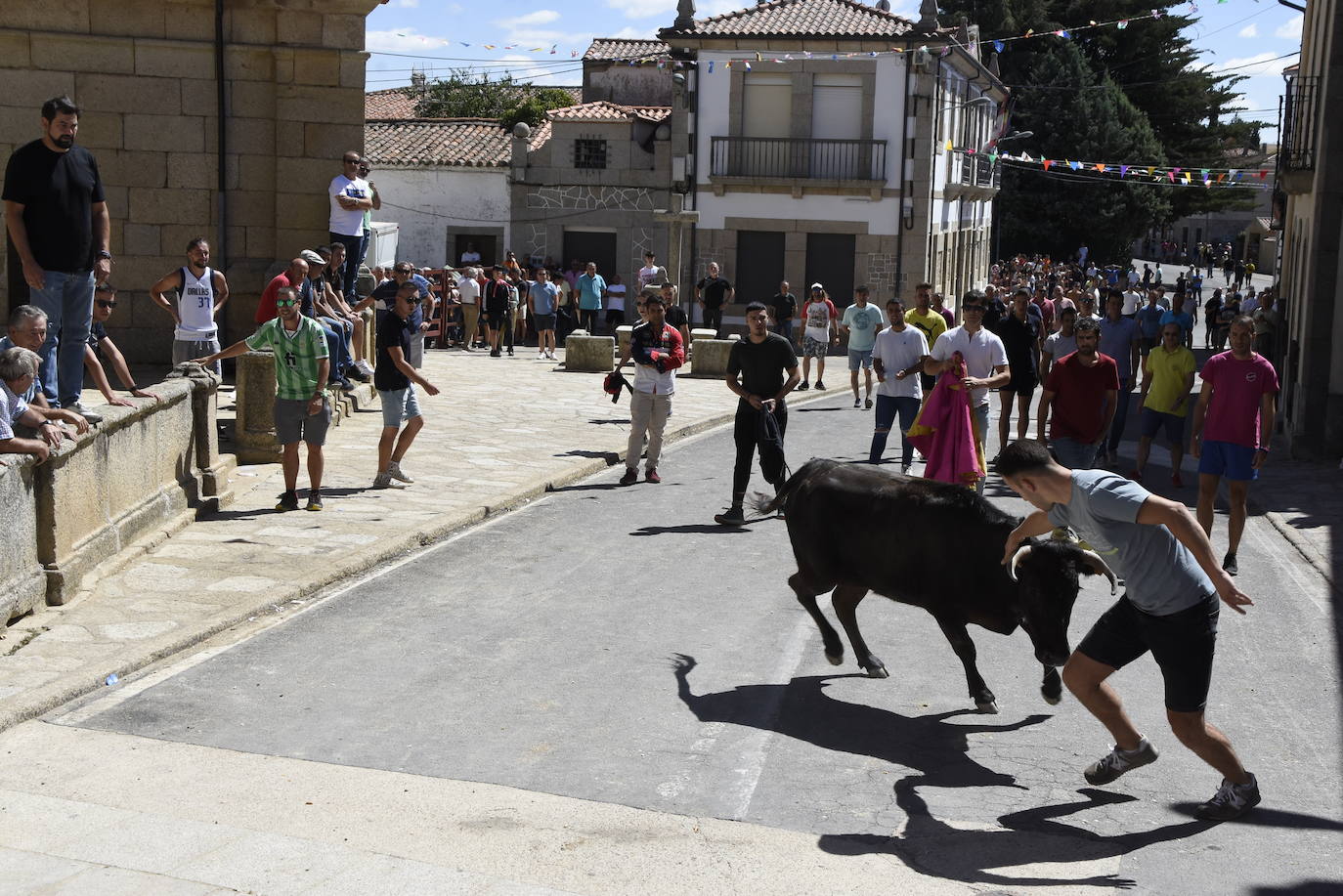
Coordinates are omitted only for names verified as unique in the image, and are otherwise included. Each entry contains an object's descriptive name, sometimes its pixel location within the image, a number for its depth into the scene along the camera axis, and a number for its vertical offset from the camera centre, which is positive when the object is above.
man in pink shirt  10.16 -0.78
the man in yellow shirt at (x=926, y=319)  15.05 -0.29
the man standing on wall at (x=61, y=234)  8.79 +0.17
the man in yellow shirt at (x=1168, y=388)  13.30 -0.82
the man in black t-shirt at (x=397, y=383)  12.02 -0.90
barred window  35.56 +3.01
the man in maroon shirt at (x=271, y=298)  13.15 -0.26
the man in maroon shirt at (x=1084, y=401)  11.36 -0.80
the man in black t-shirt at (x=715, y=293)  27.41 -0.18
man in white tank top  12.82 -0.30
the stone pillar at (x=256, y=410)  12.95 -1.24
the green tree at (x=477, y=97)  50.09 +6.22
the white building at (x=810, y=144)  33.66 +3.22
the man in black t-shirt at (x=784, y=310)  21.97 -0.36
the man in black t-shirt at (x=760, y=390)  11.62 -0.82
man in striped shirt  10.91 -0.83
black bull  6.30 -1.24
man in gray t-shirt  5.51 -1.08
